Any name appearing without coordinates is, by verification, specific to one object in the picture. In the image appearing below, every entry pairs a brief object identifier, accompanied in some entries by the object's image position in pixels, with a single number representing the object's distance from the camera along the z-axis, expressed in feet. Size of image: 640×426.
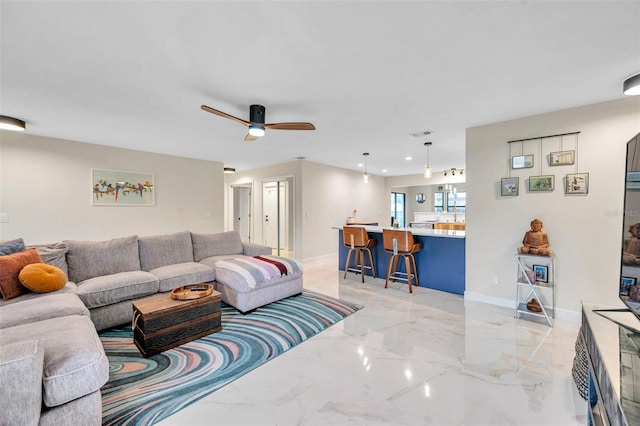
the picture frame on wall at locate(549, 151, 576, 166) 9.30
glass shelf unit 9.62
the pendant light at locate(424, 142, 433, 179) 14.18
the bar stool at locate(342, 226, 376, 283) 14.56
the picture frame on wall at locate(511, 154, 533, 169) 10.09
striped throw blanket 10.17
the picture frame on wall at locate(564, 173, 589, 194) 9.09
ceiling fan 8.77
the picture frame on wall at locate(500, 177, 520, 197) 10.44
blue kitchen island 12.57
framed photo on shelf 9.81
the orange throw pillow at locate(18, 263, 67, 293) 7.34
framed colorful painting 14.47
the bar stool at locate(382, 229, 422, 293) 12.72
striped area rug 5.49
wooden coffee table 7.22
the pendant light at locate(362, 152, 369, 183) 16.93
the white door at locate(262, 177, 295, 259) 20.63
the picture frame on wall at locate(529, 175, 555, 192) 9.75
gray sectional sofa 3.78
